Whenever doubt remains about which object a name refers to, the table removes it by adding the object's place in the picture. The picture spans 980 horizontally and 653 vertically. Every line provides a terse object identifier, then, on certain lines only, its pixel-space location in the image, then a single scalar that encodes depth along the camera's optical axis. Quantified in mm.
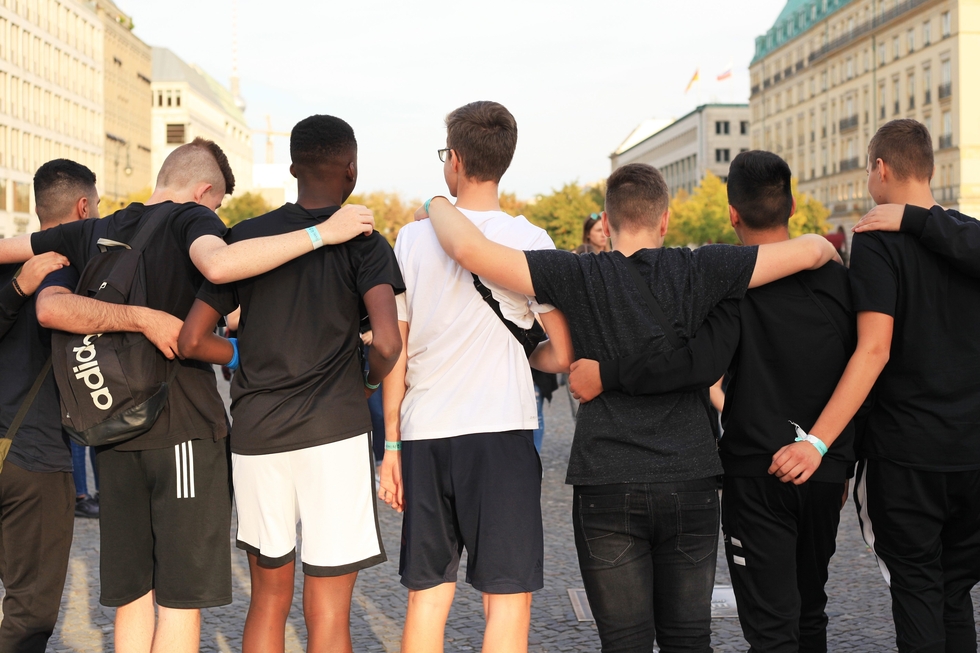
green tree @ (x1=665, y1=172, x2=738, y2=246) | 72562
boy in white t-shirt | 3576
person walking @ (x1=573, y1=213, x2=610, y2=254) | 9281
